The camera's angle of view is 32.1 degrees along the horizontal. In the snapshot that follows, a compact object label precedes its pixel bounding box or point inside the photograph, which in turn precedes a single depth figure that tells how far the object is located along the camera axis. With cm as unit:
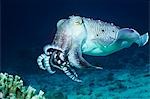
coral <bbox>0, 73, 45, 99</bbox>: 275
